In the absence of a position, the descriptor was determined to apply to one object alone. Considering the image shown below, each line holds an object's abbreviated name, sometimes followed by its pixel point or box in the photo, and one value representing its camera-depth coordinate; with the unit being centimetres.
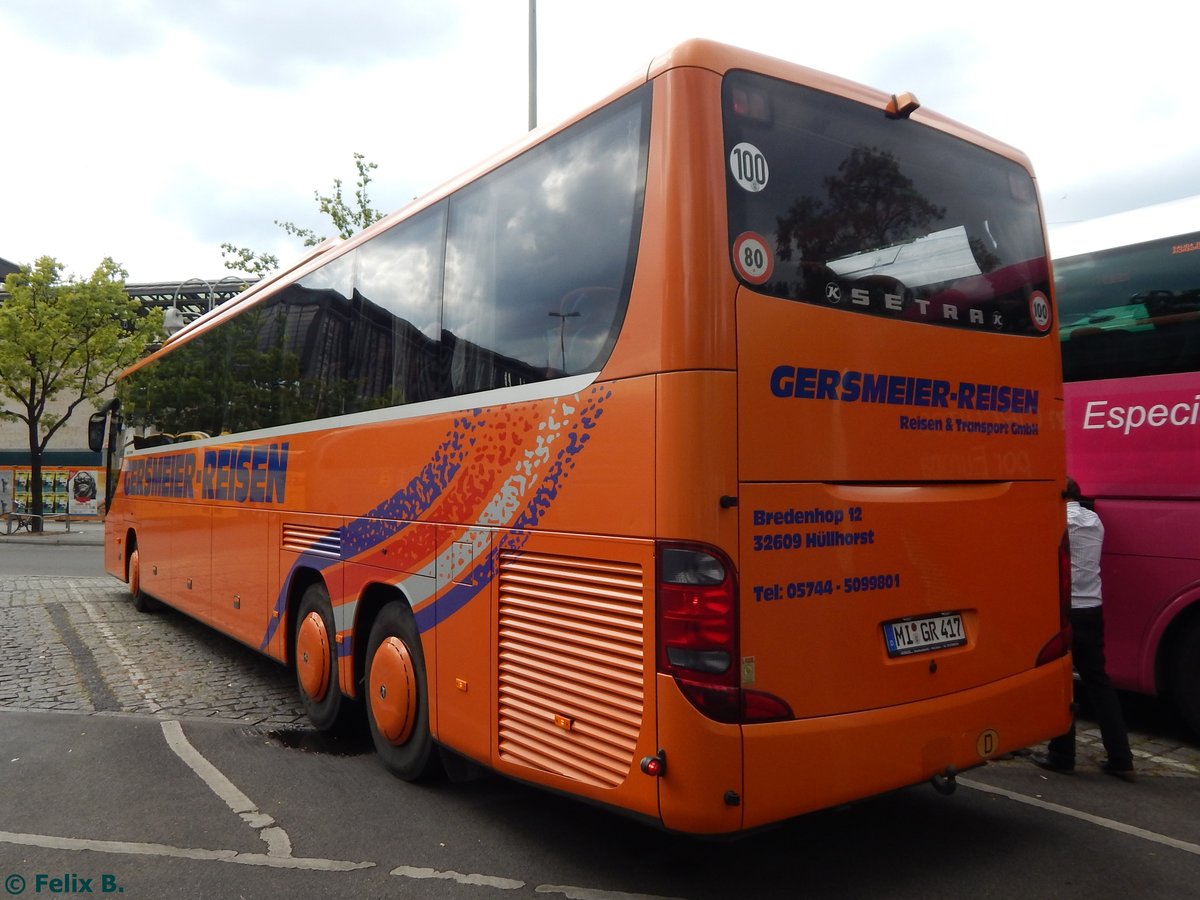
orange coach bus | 329
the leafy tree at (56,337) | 2747
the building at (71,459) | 3675
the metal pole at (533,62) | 1474
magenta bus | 573
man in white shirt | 529
